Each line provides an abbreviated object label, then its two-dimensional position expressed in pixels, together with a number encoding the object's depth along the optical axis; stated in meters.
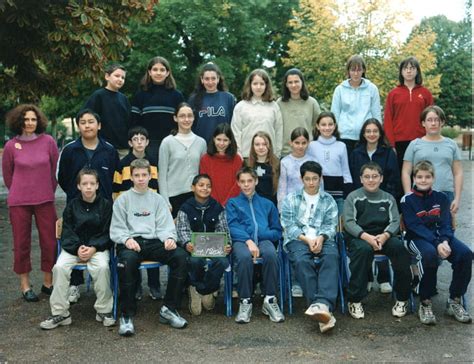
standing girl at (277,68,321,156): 6.81
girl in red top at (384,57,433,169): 6.81
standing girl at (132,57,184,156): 6.68
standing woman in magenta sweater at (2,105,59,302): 6.13
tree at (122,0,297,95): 24.02
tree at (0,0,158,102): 8.85
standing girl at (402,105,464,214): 6.23
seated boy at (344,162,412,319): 5.58
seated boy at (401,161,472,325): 5.46
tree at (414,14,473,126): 44.59
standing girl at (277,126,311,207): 6.33
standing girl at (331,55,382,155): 6.91
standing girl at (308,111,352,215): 6.44
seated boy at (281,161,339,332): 5.34
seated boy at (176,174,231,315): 5.64
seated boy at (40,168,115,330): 5.34
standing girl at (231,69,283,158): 6.67
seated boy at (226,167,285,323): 5.55
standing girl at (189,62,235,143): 6.79
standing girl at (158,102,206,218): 6.28
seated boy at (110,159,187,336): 5.34
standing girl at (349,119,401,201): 6.42
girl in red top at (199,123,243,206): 6.30
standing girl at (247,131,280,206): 6.35
